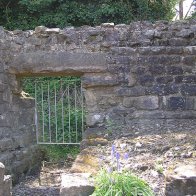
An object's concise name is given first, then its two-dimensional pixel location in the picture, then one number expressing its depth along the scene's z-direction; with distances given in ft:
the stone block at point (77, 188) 7.41
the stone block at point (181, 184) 7.02
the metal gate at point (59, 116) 22.70
